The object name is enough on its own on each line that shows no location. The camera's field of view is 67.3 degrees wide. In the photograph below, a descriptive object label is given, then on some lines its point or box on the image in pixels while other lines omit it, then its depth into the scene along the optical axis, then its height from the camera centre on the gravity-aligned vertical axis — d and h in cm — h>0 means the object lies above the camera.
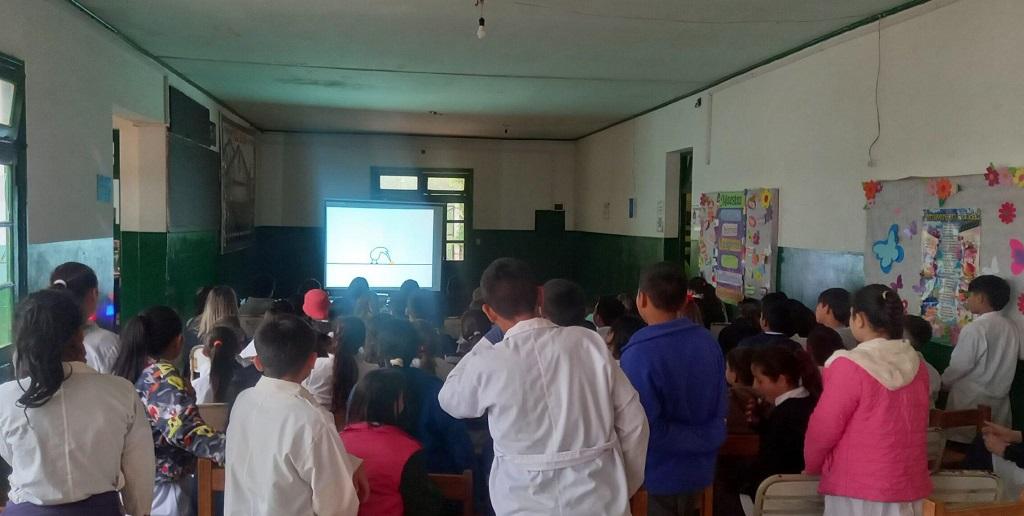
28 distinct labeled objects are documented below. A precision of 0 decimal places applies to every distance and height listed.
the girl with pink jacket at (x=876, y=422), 212 -54
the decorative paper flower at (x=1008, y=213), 329 +7
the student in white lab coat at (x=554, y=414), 176 -45
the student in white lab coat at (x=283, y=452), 175 -54
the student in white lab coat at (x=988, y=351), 327 -52
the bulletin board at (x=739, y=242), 542 -13
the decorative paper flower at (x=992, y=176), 339 +24
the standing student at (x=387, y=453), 197 -60
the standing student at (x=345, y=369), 258 -54
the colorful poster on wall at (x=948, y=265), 354 -17
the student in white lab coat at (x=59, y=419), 173 -48
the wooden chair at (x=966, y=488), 217 -74
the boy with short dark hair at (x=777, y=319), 383 -47
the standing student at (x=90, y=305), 282 -34
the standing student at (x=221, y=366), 280 -55
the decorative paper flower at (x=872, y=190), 423 +20
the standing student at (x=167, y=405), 210 -52
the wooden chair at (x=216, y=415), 250 -65
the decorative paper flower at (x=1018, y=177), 325 +22
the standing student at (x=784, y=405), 253 -60
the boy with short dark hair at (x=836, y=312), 375 -42
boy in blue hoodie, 208 -44
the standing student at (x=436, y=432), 247 -69
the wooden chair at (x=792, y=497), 214 -77
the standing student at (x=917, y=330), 368 -49
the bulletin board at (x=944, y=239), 333 -5
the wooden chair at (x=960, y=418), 273 -68
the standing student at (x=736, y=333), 402 -57
